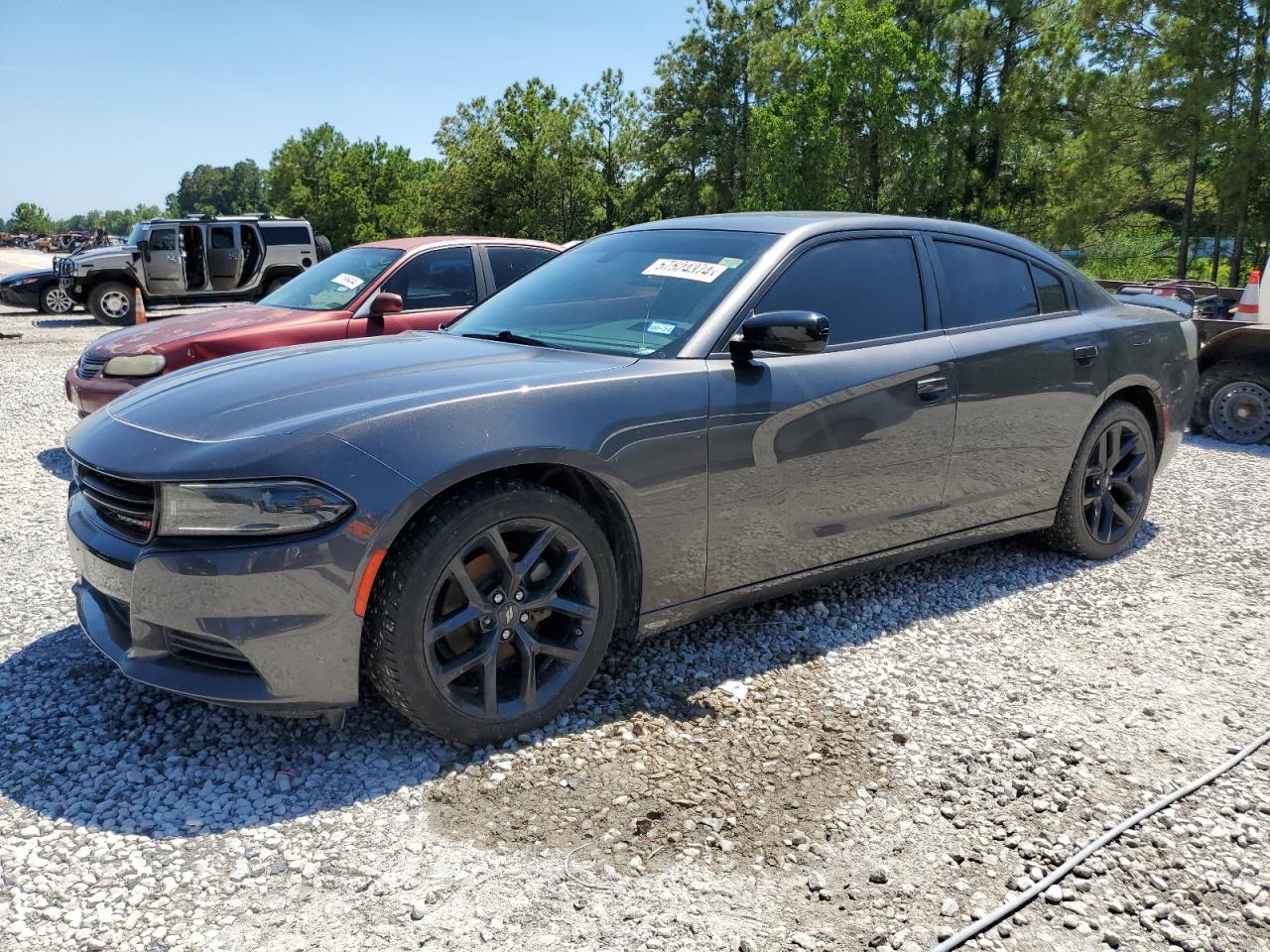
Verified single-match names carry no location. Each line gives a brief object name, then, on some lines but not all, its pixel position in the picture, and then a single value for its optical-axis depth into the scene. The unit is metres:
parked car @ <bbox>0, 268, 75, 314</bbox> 19.02
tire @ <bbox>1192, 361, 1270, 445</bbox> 8.21
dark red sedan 6.62
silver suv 18.03
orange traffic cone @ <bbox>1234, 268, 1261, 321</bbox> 8.55
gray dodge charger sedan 2.62
